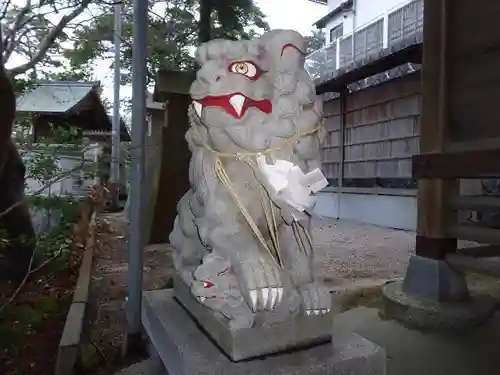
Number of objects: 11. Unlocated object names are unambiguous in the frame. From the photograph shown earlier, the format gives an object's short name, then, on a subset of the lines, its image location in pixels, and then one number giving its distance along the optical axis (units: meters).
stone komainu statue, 1.23
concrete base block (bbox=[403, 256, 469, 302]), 2.67
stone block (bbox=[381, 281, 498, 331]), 2.57
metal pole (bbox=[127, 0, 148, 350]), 2.24
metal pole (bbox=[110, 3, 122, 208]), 8.48
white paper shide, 1.21
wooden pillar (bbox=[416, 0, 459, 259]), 2.67
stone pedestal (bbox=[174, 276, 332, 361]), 1.13
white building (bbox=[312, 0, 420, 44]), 10.77
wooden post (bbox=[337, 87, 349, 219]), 8.06
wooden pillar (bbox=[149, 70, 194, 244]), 4.77
